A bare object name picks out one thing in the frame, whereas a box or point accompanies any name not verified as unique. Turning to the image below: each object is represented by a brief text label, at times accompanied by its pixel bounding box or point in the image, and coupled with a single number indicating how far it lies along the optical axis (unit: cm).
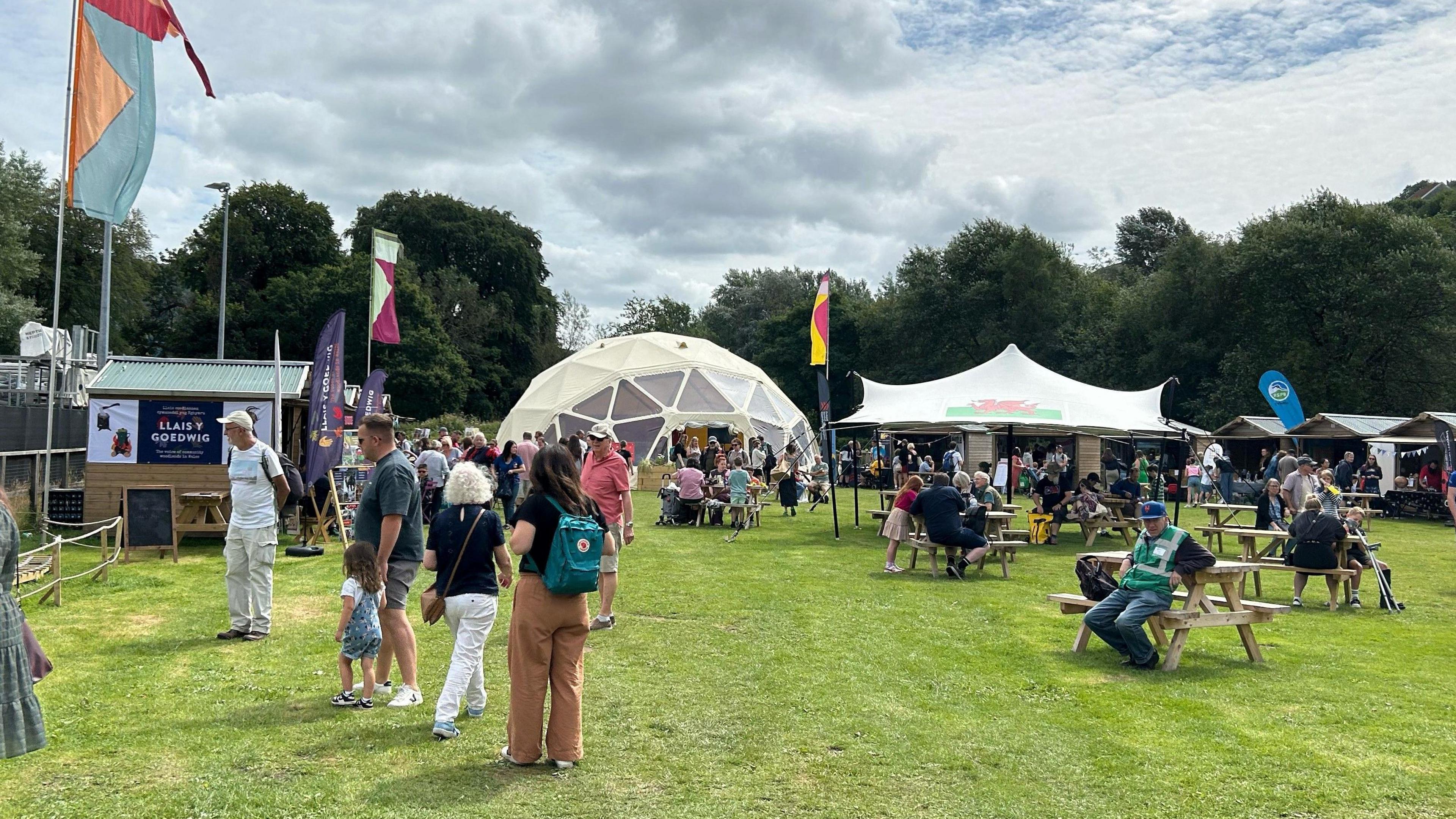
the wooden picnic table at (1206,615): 788
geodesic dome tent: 3053
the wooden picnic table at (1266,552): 1081
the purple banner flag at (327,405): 1377
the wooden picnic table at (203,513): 1355
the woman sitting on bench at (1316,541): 1081
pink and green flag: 2134
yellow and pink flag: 2369
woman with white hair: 557
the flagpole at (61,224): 1237
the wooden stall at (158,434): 1429
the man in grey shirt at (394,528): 596
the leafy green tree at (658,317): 6128
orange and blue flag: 1209
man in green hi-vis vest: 782
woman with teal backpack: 500
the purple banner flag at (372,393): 1672
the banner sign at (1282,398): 2911
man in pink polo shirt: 854
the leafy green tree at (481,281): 4997
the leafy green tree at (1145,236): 5953
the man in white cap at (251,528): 796
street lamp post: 2806
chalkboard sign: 1214
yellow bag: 1702
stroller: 1903
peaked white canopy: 1650
